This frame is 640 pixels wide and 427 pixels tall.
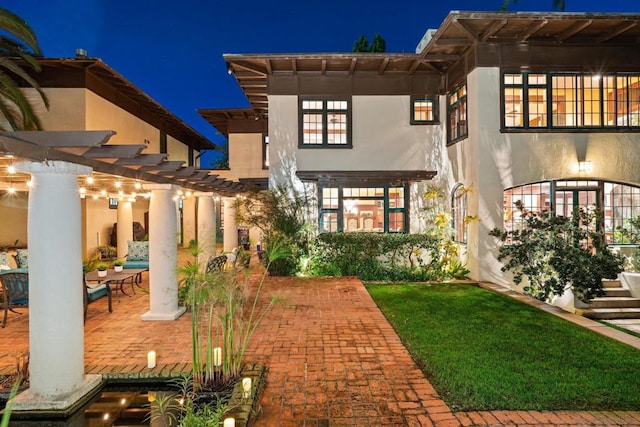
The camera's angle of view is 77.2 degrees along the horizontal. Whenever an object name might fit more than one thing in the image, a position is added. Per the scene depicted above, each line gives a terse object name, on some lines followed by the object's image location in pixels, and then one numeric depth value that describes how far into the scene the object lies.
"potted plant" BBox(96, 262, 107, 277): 9.69
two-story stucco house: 11.31
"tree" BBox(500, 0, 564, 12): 16.55
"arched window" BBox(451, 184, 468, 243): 12.39
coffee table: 9.31
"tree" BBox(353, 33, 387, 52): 18.25
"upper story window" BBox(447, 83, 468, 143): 12.37
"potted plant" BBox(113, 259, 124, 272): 10.33
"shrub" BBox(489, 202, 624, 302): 8.71
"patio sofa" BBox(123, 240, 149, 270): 12.34
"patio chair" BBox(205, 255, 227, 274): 8.79
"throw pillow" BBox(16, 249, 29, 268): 10.54
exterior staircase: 9.25
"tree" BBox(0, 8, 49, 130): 9.66
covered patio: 4.43
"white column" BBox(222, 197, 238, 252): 16.25
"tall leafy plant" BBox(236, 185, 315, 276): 12.55
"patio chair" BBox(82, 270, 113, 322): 8.12
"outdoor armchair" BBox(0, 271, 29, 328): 7.30
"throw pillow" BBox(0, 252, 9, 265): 10.11
